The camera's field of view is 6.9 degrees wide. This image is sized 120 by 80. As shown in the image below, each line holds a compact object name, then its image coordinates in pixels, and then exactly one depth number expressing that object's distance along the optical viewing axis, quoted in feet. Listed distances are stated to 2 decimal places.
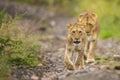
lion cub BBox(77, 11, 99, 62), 71.77
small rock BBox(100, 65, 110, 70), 54.61
